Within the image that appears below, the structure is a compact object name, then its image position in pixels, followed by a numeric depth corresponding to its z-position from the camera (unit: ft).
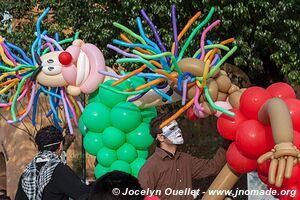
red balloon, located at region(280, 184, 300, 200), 11.39
